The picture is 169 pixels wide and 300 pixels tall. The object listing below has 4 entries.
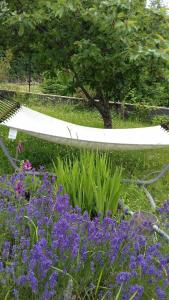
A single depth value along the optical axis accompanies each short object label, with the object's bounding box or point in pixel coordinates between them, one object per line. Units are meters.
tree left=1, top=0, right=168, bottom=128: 4.43
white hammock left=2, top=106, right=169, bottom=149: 3.42
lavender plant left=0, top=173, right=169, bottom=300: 1.51
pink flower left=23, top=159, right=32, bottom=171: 2.76
